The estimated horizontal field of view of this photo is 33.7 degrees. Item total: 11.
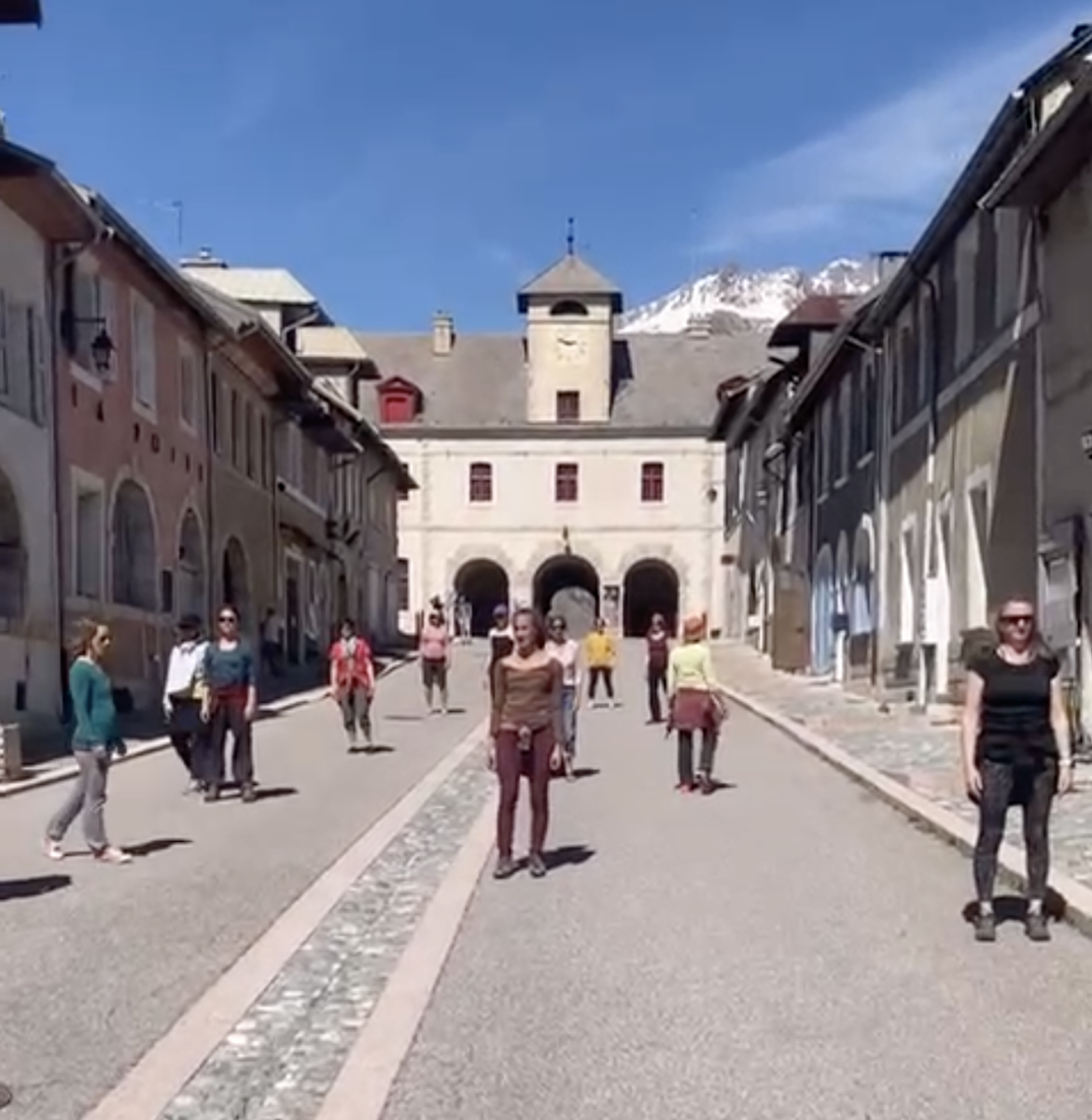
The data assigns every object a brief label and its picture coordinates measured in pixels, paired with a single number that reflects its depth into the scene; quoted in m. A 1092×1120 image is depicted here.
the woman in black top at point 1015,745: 8.42
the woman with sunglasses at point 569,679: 16.97
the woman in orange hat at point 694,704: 15.53
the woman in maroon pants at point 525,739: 10.54
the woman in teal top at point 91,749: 11.27
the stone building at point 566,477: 70.94
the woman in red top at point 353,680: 20.16
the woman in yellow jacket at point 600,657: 29.70
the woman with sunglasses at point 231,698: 15.12
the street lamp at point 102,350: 23.89
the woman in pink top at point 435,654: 27.38
